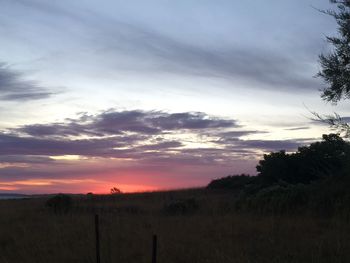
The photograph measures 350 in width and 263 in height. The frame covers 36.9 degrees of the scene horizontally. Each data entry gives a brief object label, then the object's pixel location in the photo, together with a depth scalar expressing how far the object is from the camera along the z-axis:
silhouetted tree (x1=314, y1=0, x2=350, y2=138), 20.94
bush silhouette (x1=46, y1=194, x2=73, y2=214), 24.95
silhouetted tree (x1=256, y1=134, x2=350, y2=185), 28.00
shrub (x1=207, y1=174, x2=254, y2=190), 38.53
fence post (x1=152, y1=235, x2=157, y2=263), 8.14
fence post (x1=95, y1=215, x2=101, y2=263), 9.93
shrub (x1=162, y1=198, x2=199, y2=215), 22.22
